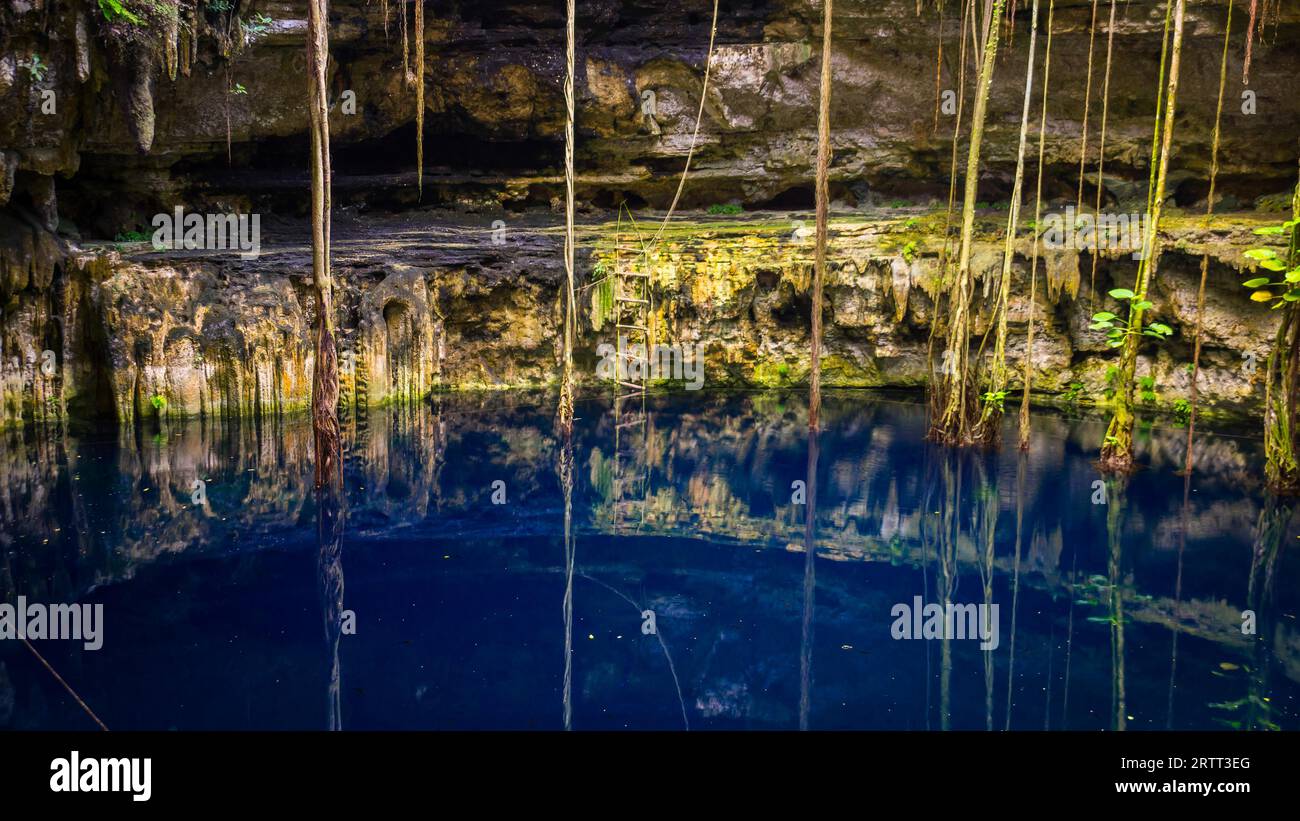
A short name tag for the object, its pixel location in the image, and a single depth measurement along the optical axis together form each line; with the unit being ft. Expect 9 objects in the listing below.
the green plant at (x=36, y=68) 43.91
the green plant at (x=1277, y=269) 33.27
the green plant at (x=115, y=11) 44.14
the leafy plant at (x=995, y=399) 45.19
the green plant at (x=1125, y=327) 38.93
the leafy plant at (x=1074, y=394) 59.47
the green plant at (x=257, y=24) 57.52
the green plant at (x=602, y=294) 60.64
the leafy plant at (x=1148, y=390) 56.75
